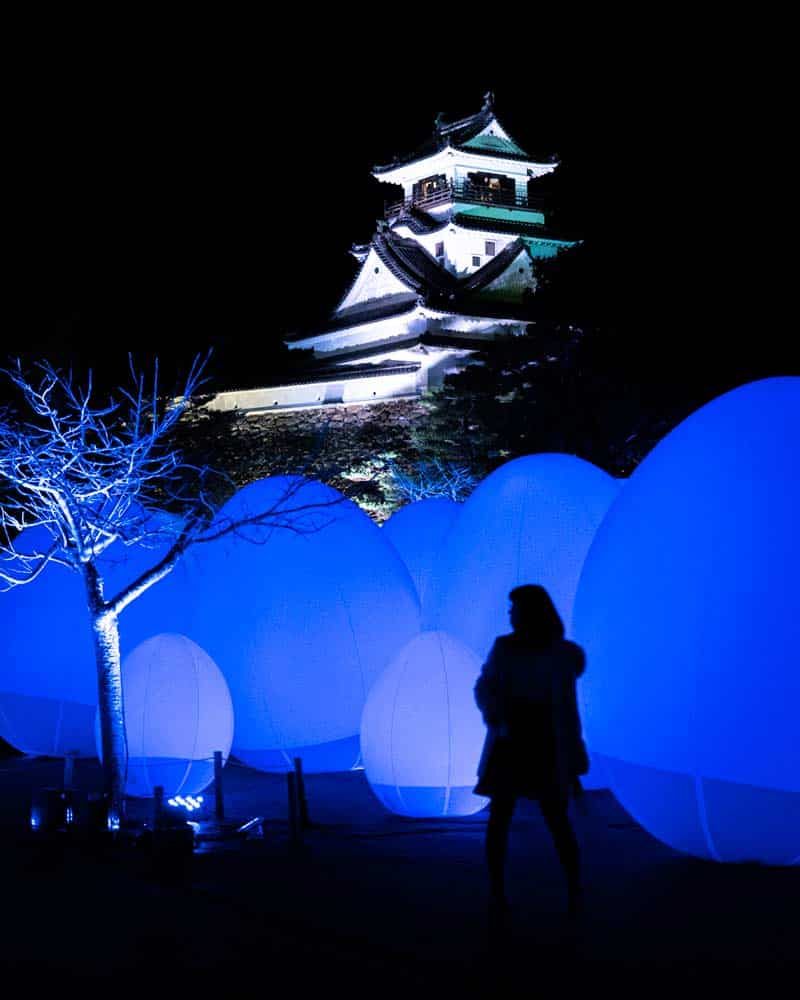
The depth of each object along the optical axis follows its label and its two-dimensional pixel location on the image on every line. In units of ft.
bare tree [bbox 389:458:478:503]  96.07
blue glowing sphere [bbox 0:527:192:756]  41.57
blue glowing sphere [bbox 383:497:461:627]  45.60
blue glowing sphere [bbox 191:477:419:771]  34.86
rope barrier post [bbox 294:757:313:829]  27.28
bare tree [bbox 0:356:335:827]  30.30
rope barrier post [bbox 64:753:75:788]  30.37
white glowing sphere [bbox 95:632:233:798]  31.32
